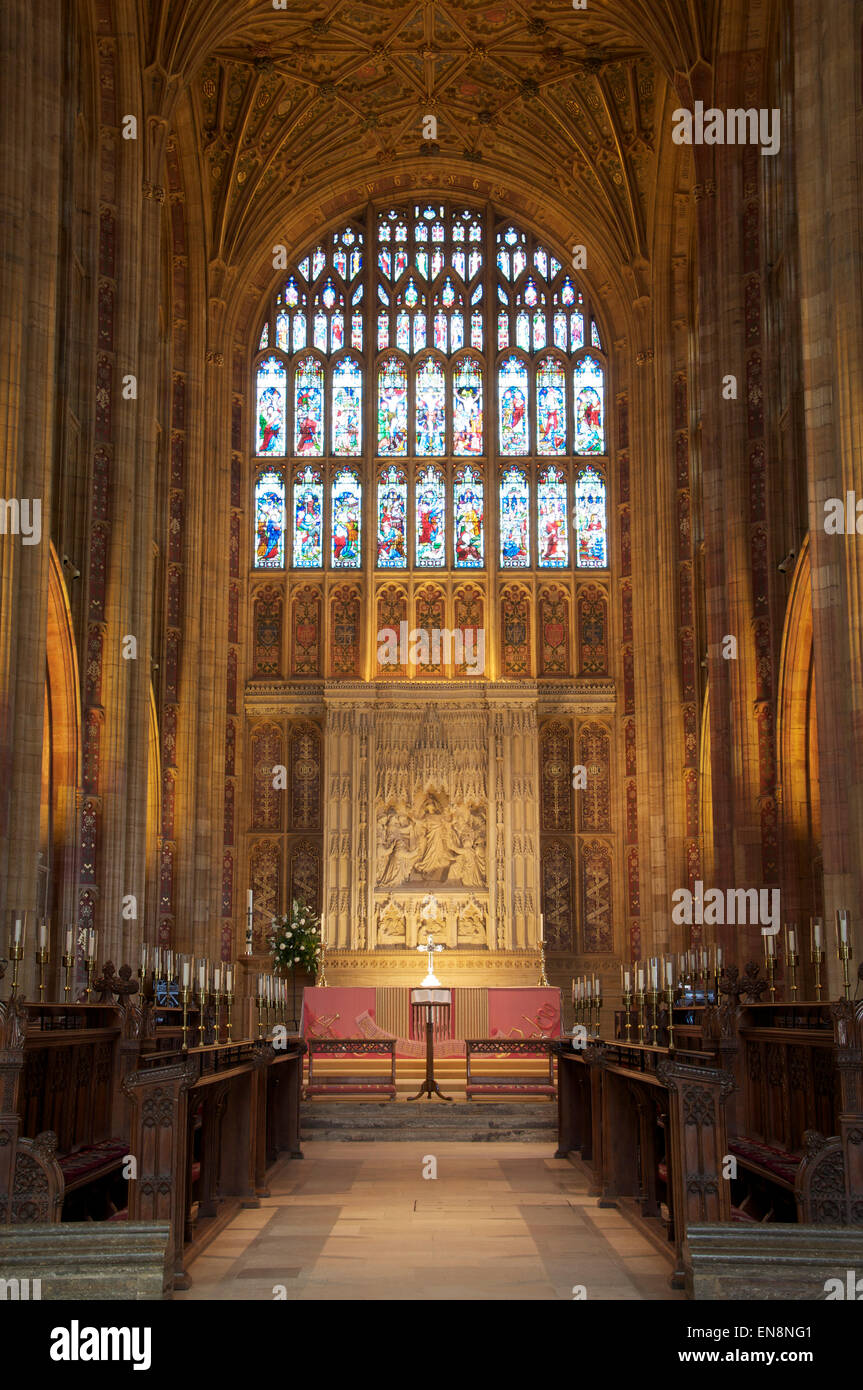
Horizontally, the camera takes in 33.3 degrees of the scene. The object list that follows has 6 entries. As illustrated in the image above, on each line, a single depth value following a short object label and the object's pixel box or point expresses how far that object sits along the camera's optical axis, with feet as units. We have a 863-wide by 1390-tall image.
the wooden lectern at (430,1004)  57.88
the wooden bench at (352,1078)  59.93
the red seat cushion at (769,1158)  28.17
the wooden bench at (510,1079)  59.98
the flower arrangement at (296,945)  79.41
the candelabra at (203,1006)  41.08
